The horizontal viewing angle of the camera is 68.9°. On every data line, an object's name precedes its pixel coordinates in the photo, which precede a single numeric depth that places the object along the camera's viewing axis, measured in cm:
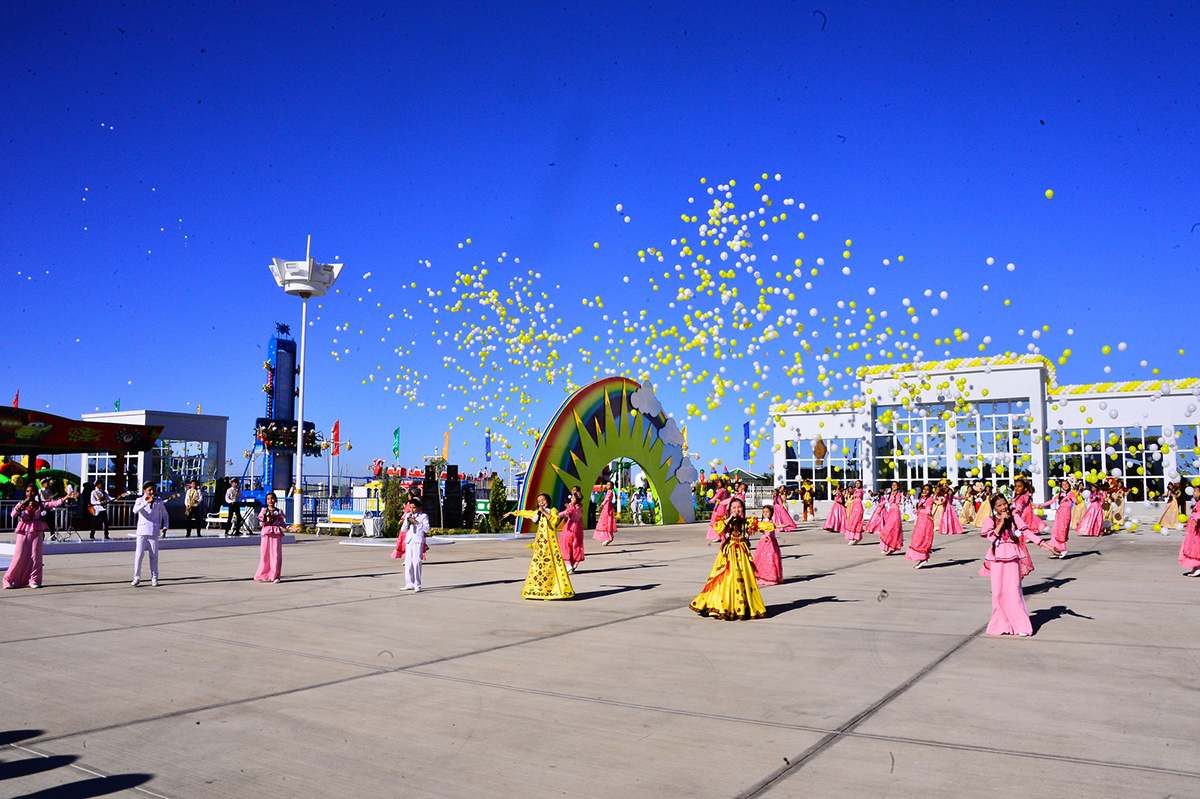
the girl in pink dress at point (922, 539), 1770
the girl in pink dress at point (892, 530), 2048
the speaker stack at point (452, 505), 3036
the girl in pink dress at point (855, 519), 2361
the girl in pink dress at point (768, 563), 1450
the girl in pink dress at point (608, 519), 2530
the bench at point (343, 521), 2897
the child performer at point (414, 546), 1312
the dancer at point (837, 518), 2966
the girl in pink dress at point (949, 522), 2780
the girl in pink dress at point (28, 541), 1303
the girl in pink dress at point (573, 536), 1636
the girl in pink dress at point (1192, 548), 1512
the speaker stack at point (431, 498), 2958
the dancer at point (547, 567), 1219
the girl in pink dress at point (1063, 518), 2144
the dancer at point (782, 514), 2210
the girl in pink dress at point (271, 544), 1445
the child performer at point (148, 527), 1377
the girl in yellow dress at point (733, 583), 1030
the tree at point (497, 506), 3012
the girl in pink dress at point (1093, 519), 2675
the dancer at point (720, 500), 1573
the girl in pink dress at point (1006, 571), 923
